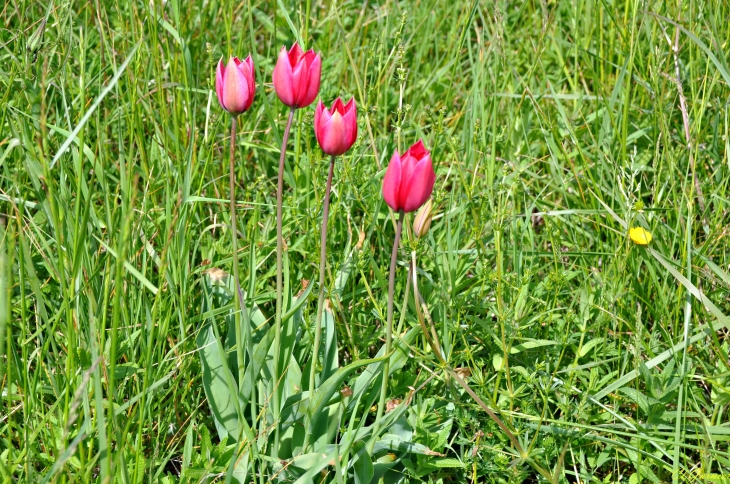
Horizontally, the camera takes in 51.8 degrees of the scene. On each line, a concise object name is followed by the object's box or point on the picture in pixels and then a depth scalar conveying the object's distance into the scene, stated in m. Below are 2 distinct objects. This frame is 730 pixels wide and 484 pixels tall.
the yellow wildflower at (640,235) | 1.97
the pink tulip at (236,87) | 1.40
